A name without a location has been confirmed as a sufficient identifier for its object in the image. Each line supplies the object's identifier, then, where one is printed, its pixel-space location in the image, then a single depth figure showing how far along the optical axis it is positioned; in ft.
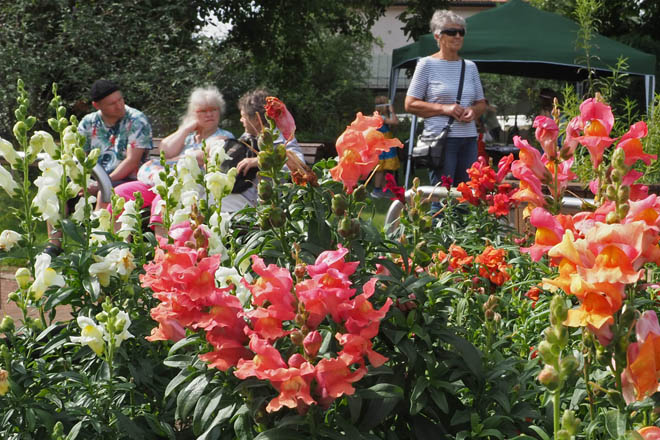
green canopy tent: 28.27
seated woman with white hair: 17.54
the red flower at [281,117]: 5.77
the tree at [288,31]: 48.26
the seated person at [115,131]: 18.12
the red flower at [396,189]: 9.20
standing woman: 16.57
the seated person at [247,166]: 15.02
